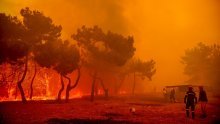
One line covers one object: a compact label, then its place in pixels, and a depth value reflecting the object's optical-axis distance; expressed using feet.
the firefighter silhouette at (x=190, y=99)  93.29
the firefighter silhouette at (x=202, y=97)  93.35
